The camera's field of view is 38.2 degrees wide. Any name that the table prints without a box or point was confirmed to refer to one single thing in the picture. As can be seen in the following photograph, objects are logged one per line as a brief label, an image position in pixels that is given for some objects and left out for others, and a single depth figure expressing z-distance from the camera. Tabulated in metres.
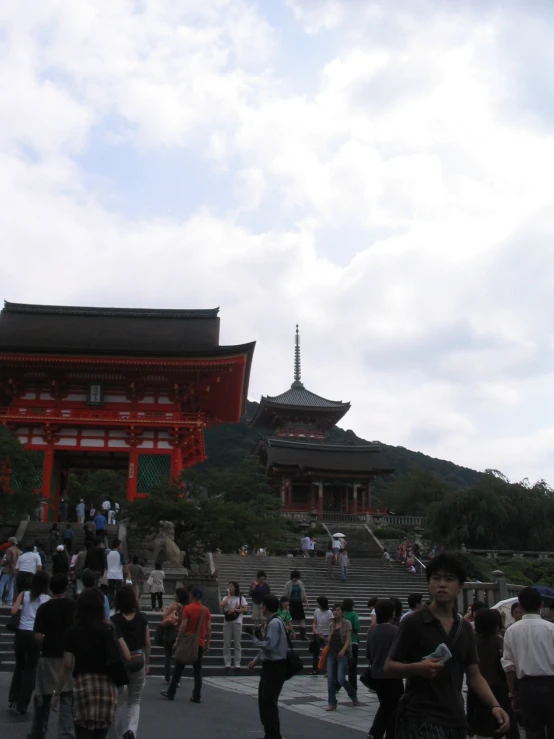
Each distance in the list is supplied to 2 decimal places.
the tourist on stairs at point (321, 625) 12.54
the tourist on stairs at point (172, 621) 10.53
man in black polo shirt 4.04
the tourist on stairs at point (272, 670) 7.32
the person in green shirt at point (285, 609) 12.14
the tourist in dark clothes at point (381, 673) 7.43
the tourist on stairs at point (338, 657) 10.35
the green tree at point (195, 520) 23.73
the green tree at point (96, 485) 48.09
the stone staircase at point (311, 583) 15.18
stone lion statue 20.53
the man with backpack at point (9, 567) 15.16
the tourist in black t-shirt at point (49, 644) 7.11
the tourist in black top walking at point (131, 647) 6.74
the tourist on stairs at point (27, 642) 8.33
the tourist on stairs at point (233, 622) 12.73
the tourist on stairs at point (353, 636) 10.89
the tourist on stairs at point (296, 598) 14.76
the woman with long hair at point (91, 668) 5.55
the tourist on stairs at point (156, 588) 16.42
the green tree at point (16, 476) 24.66
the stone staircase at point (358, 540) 36.84
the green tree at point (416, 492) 61.62
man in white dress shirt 5.80
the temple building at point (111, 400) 31.16
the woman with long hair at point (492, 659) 6.71
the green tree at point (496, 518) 36.16
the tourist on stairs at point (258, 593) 14.22
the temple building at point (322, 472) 53.38
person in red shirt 9.96
